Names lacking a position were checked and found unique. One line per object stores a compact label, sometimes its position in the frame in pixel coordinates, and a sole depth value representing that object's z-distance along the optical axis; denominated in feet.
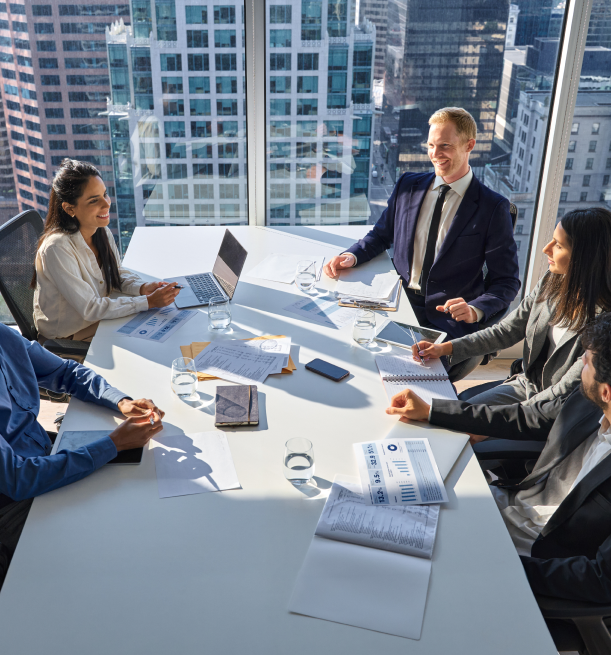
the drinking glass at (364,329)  7.44
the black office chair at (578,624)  4.46
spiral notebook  6.56
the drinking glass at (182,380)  6.29
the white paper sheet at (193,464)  5.05
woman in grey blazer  6.86
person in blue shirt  4.90
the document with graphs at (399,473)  4.98
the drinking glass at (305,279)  9.12
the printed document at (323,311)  8.09
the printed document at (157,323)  7.62
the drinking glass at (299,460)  5.08
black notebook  5.85
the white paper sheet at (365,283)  8.93
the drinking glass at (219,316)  7.72
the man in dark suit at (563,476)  4.61
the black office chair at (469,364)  8.71
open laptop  8.66
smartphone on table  6.70
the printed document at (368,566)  3.98
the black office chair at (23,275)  7.93
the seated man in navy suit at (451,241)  9.08
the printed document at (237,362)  6.71
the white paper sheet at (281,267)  9.51
